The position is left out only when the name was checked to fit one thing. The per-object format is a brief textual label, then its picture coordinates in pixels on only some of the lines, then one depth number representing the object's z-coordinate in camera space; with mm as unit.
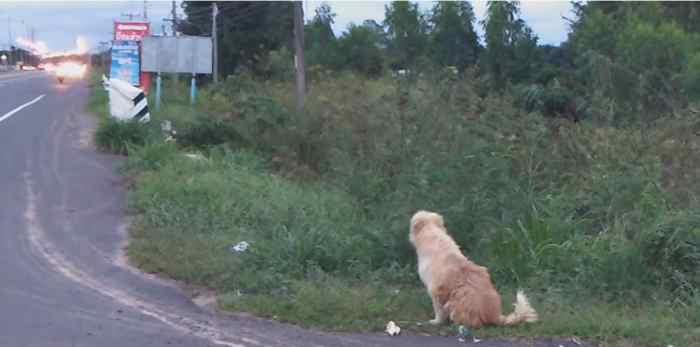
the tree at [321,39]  42594
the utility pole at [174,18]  48462
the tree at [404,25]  48469
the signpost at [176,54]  24344
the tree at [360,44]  40300
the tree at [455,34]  45562
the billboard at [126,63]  32719
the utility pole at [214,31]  38950
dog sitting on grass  7082
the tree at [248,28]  50969
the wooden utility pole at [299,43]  20203
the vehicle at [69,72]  57391
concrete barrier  18188
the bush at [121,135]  16078
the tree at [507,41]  41188
